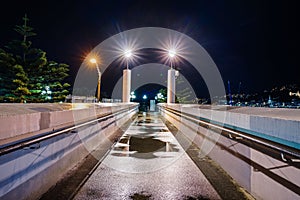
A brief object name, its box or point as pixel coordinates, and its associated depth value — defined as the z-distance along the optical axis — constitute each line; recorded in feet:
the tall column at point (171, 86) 101.50
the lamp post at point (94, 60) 86.02
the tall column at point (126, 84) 117.39
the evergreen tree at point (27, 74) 109.29
